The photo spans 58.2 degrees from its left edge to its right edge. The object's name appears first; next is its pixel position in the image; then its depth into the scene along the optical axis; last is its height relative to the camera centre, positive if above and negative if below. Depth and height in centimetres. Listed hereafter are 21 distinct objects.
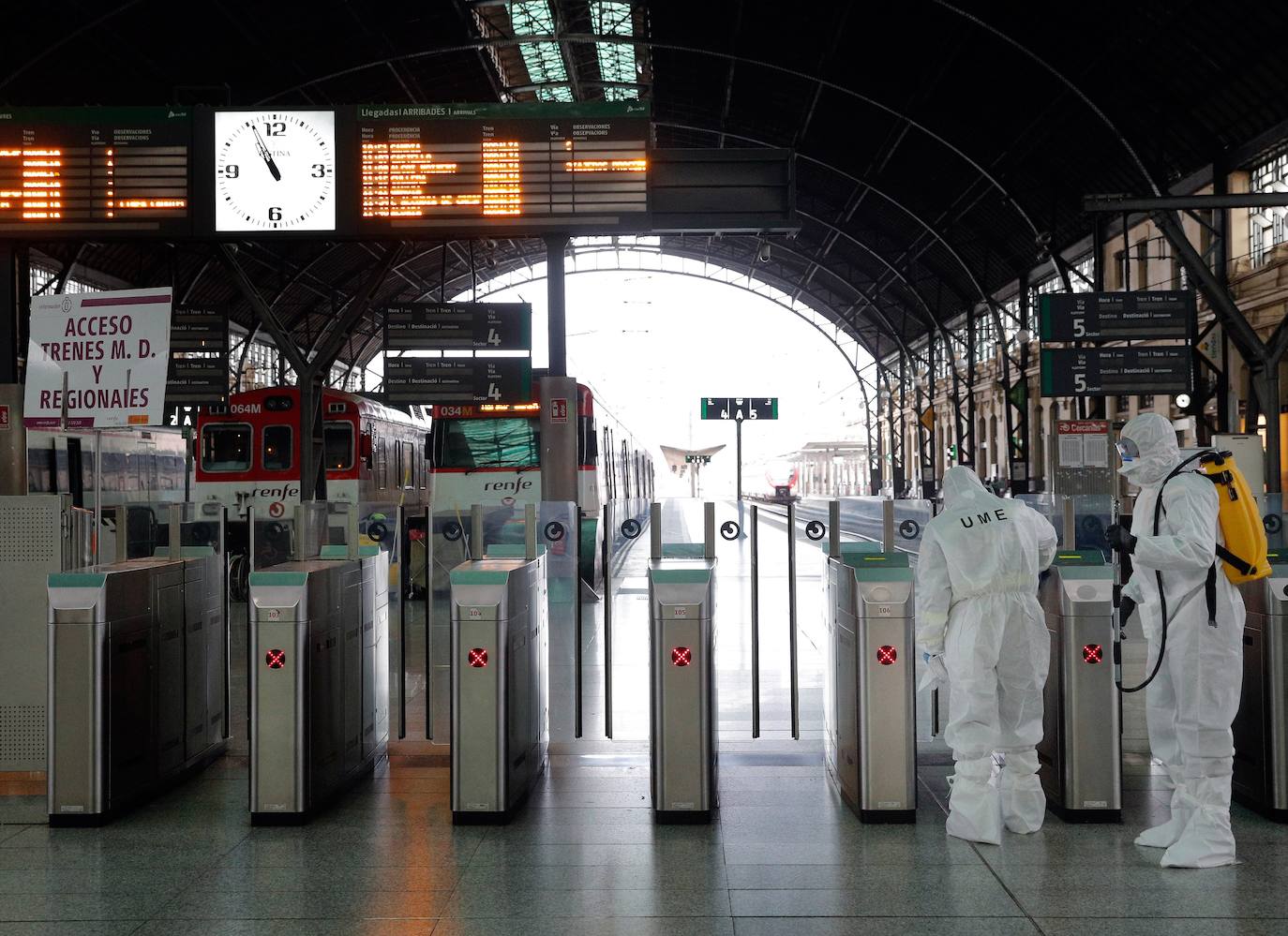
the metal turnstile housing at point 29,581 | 657 -46
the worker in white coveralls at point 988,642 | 514 -70
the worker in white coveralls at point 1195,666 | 486 -78
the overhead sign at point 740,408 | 1731 +126
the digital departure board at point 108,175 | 880 +248
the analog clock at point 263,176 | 877 +245
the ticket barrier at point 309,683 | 555 -95
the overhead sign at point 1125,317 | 1538 +225
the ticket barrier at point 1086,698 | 545 -101
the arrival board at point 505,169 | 902 +256
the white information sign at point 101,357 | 656 +81
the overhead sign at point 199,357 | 1539 +190
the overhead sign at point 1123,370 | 1552 +156
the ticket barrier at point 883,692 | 545 -97
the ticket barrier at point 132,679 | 555 -94
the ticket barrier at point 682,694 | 555 -99
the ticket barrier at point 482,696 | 552 -97
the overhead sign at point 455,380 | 1491 +149
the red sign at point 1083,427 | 1573 +79
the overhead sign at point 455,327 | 1460 +213
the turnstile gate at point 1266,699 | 548 -105
